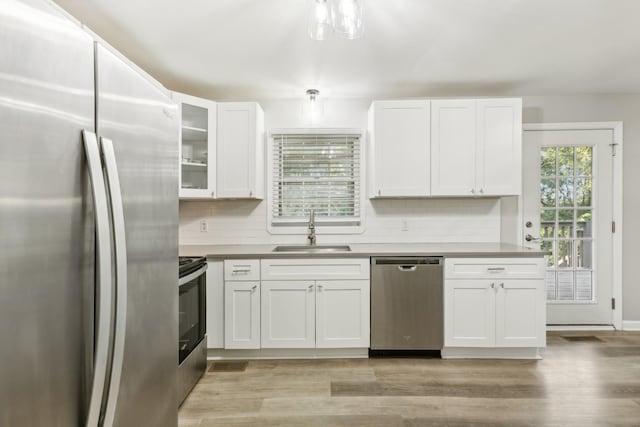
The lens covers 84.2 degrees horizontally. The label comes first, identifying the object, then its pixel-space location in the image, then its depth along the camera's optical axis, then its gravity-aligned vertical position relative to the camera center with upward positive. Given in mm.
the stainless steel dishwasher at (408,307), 2846 -759
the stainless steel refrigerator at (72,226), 580 -32
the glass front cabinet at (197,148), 3094 +570
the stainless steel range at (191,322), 2264 -776
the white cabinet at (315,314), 2863 -826
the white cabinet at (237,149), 3240 +573
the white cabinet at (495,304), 2850 -728
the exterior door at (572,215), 3561 -9
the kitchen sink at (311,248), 3426 -347
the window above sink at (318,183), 3578 +300
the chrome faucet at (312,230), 3449 -176
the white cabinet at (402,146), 3205 +607
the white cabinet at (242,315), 2857 -835
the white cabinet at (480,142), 3186 +644
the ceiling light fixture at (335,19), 1790 +995
